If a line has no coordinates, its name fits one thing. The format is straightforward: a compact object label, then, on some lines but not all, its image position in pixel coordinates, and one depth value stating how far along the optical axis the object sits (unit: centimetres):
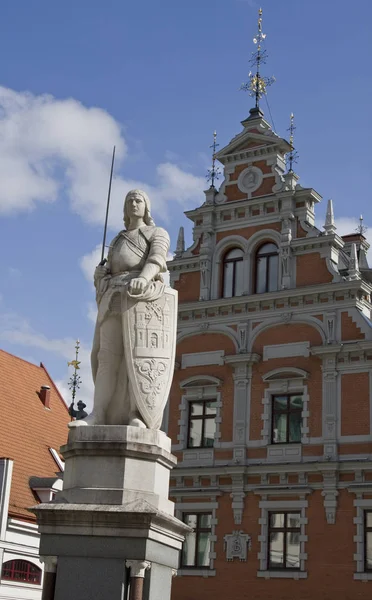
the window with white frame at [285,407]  2098
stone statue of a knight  719
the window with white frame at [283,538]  1997
